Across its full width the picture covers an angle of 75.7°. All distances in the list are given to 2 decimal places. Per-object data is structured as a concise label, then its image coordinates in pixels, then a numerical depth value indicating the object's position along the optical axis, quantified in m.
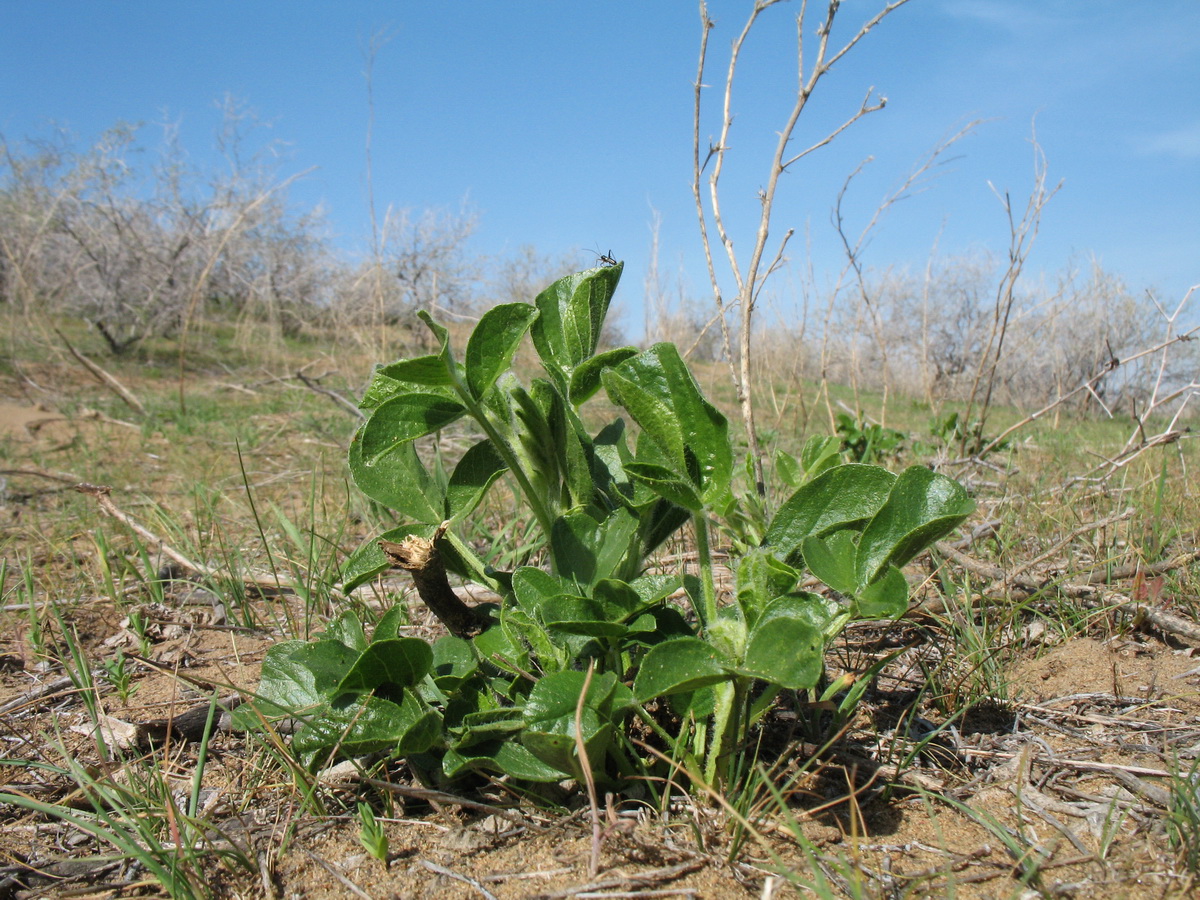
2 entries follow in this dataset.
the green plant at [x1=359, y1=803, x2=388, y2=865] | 0.91
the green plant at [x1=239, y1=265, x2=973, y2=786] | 0.82
